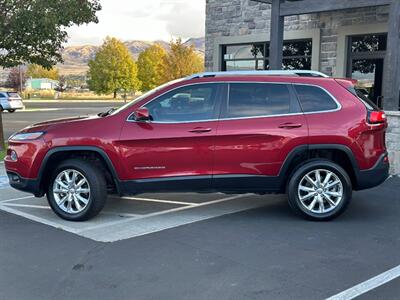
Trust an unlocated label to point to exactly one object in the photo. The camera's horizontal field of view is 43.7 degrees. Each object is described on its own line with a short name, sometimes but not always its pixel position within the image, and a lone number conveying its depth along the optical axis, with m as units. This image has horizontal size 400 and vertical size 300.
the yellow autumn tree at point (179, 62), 36.72
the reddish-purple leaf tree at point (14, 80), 80.48
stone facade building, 12.30
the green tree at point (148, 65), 65.81
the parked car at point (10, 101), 32.44
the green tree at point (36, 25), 10.48
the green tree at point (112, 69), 62.84
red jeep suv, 6.05
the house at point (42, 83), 107.56
